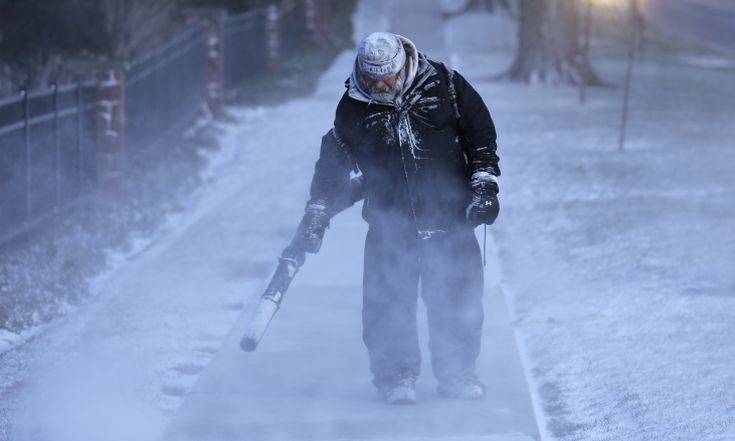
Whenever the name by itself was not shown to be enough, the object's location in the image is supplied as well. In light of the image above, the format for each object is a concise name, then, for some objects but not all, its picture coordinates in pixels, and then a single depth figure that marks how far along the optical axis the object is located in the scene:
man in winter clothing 11.21
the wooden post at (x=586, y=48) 34.77
